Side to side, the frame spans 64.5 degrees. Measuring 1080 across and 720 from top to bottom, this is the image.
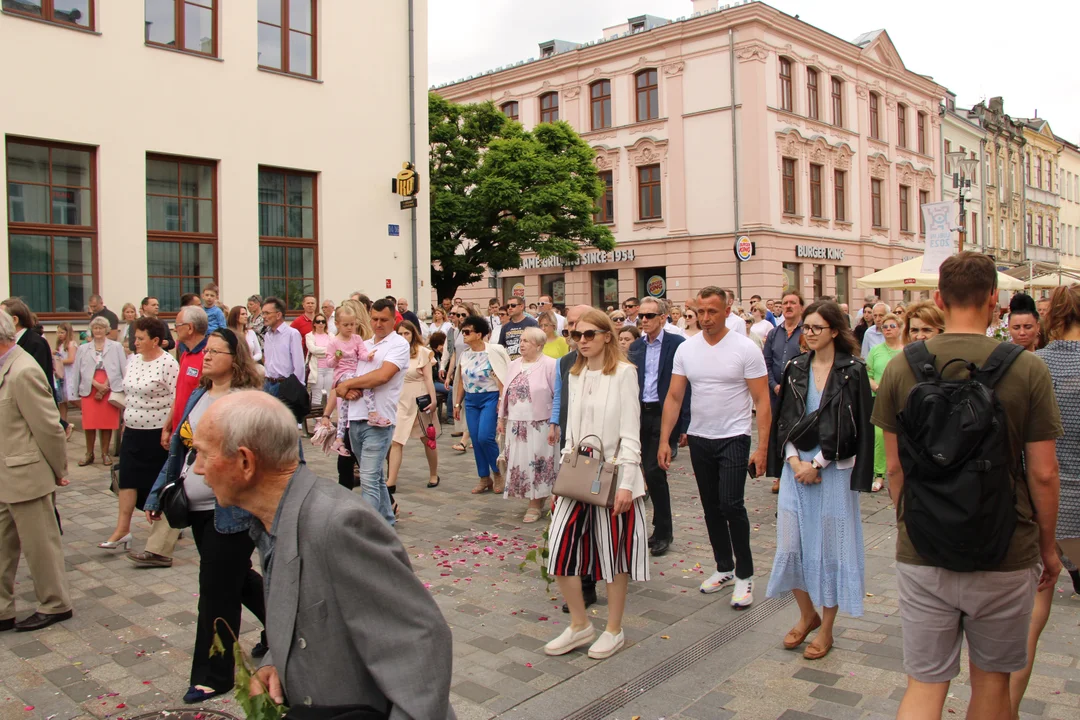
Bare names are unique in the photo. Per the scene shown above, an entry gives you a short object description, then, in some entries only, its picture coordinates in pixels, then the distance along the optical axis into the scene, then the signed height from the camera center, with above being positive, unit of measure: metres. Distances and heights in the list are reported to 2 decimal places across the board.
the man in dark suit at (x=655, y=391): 6.68 -0.30
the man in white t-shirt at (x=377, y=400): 6.65 -0.35
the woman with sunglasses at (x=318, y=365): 12.72 -0.11
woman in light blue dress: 4.53 -0.66
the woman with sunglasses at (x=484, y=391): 9.05 -0.38
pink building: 32.19 +8.33
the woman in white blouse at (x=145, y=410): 6.18 -0.36
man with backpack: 2.81 -0.49
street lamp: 19.58 +4.21
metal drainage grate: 4.04 -1.65
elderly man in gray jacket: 1.99 -0.62
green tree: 30.48 +5.88
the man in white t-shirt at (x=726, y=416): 5.35 -0.40
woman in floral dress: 7.66 -0.64
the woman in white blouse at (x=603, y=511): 4.70 -0.88
